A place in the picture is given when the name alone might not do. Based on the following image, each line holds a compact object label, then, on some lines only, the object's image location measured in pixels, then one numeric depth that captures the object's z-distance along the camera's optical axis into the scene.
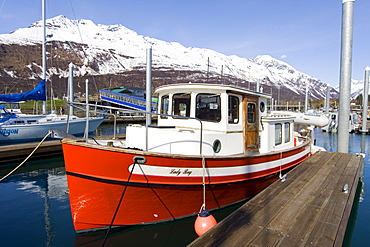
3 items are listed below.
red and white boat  4.85
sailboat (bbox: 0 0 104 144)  17.05
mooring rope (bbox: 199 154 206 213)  5.28
